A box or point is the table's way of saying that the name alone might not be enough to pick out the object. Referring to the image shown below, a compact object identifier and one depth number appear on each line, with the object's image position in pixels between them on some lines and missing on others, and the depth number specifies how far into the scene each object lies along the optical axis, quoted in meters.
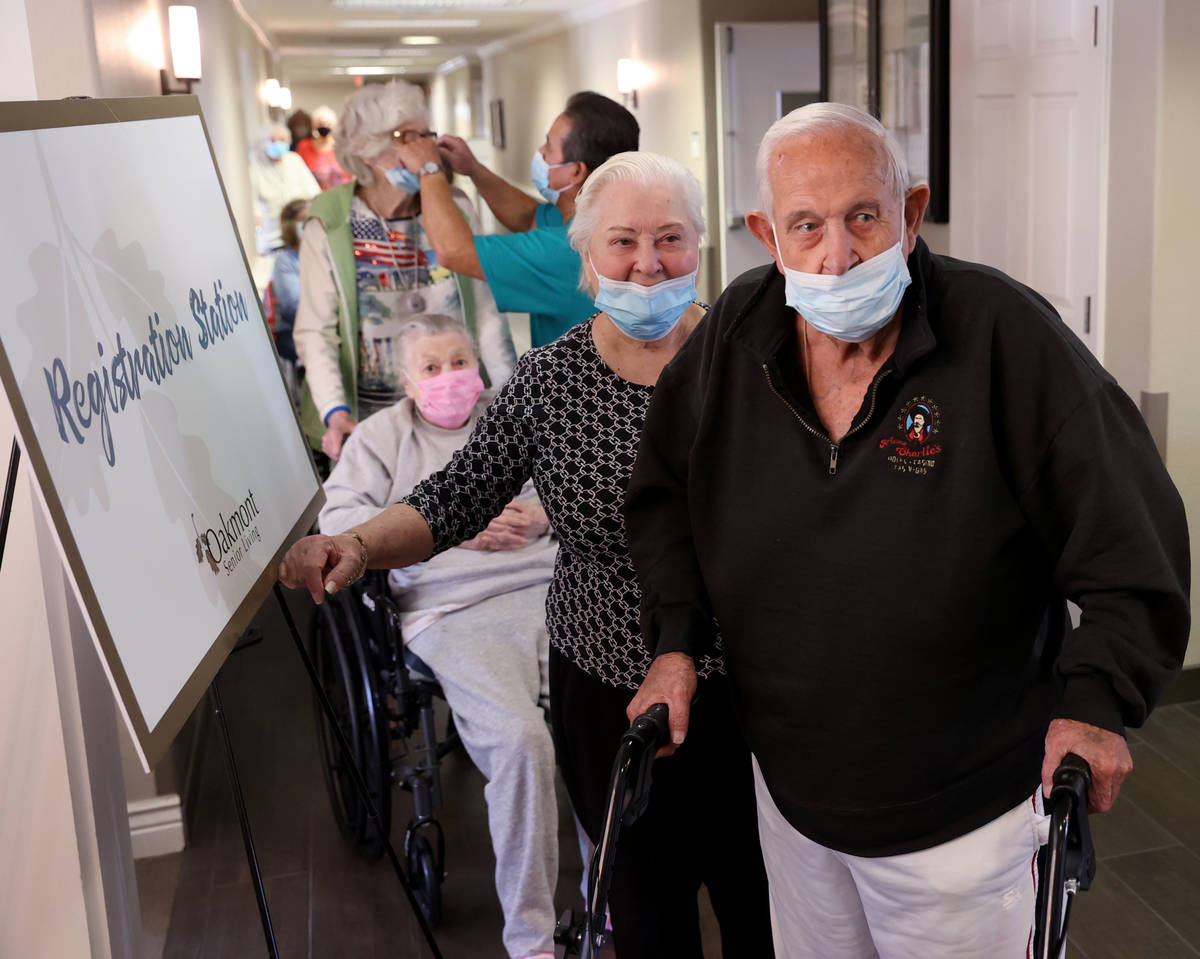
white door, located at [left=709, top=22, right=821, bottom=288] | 6.70
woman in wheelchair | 2.20
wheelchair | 2.42
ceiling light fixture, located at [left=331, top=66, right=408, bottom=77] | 17.88
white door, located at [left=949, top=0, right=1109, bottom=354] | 3.07
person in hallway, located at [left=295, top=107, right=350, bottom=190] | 7.83
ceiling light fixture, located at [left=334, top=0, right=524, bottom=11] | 9.18
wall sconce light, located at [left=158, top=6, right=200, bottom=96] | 4.19
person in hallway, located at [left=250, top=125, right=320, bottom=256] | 8.59
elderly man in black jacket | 1.12
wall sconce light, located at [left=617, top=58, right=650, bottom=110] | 8.16
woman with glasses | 3.10
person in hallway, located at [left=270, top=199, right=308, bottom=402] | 4.38
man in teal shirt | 2.61
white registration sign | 1.06
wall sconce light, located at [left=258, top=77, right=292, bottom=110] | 11.27
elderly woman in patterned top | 1.63
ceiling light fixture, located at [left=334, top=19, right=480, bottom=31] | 10.84
